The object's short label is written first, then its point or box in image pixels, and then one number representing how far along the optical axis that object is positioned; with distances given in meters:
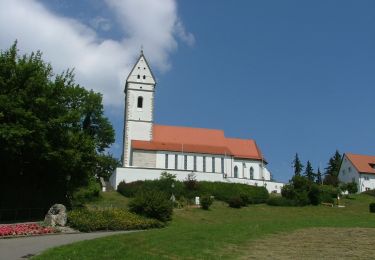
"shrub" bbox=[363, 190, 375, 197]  72.04
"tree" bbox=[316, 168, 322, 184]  114.35
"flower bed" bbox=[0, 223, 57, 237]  23.52
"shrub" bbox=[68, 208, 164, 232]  27.06
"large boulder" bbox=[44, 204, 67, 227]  27.31
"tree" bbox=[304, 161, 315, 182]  116.47
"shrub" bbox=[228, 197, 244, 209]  49.84
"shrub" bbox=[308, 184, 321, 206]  53.94
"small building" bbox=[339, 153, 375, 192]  82.62
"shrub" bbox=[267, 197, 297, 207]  52.47
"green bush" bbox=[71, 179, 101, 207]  45.54
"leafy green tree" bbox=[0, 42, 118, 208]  30.30
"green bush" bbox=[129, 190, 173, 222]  32.41
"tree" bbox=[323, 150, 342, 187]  105.13
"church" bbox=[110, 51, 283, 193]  71.06
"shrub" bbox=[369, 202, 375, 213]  45.94
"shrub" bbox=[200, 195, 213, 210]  44.97
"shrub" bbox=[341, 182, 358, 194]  74.04
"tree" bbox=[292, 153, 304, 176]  116.74
